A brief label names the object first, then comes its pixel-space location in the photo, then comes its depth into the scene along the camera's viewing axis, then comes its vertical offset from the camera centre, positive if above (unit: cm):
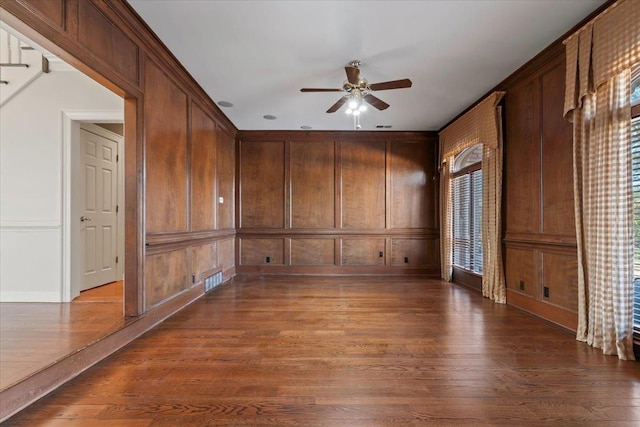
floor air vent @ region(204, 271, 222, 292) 452 -96
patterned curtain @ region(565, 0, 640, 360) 231 +30
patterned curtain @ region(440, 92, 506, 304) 396 +55
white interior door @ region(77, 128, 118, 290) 409 +19
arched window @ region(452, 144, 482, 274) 473 +13
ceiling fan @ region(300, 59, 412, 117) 313 +137
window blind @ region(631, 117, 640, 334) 235 -1
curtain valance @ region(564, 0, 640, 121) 220 +131
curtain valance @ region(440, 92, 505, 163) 400 +133
